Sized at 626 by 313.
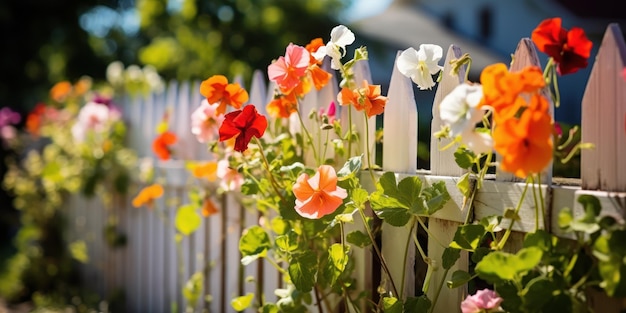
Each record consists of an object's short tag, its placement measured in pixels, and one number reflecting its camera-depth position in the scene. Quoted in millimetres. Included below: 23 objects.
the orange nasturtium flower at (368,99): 1846
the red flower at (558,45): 1445
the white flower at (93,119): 3793
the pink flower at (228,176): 2355
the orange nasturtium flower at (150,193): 3031
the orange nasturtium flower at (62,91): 4309
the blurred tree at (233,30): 7527
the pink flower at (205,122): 2486
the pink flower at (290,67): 1890
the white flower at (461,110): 1458
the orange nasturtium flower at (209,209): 2727
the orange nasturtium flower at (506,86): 1394
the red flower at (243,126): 1825
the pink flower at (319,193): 1721
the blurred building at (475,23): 7394
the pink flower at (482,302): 1529
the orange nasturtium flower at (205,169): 2646
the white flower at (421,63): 1761
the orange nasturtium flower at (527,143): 1332
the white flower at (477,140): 1462
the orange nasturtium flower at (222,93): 1997
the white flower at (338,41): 1830
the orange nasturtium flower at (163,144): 3113
